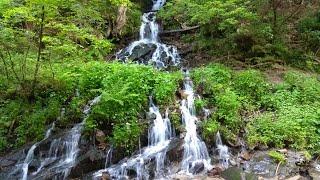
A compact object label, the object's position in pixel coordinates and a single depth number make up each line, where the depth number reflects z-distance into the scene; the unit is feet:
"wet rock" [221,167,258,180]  27.22
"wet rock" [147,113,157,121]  32.22
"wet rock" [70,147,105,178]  28.07
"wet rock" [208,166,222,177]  27.93
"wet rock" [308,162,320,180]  26.99
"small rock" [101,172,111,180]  27.26
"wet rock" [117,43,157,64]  47.80
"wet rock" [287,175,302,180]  26.73
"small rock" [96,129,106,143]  29.94
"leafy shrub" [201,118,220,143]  31.80
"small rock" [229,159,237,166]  29.58
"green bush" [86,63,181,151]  30.40
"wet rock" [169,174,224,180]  27.35
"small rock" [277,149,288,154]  30.60
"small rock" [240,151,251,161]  30.25
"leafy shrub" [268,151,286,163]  29.35
